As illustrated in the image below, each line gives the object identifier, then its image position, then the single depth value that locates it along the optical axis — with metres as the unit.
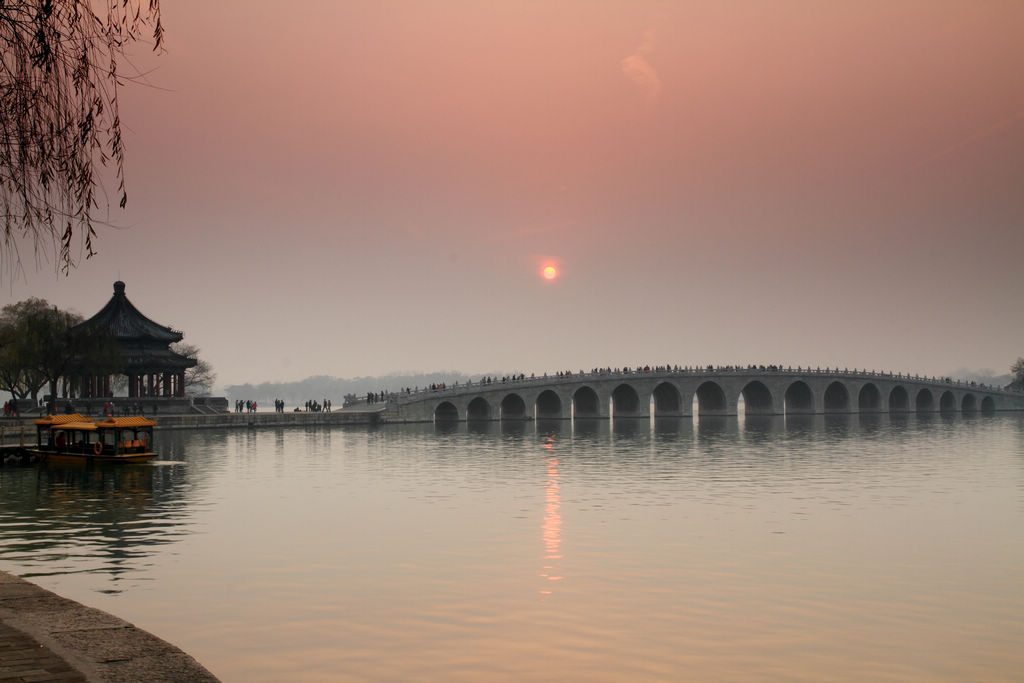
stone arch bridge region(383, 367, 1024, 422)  83.12
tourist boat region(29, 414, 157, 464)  38.69
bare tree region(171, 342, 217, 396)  100.30
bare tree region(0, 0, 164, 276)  9.18
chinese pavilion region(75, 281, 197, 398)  69.31
